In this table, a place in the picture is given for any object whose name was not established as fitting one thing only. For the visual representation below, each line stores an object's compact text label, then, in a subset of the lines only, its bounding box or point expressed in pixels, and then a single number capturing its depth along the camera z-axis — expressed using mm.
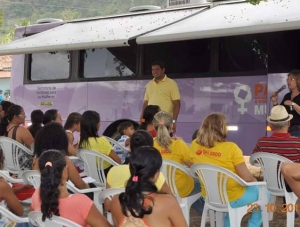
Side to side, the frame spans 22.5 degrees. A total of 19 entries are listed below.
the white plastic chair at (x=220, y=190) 6132
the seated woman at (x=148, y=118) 8284
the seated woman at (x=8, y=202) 5142
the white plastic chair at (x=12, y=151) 8718
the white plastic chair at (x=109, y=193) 5438
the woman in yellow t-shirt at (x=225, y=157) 6210
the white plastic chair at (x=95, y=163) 7628
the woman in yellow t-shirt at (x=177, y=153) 6831
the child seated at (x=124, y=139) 8839
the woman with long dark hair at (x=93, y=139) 7839
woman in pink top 4431
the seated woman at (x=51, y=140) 6544
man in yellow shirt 10702
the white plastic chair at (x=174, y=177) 6660
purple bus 10270
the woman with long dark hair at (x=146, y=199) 4009
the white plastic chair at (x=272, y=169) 6612
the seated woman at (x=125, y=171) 5515
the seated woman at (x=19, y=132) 8862
